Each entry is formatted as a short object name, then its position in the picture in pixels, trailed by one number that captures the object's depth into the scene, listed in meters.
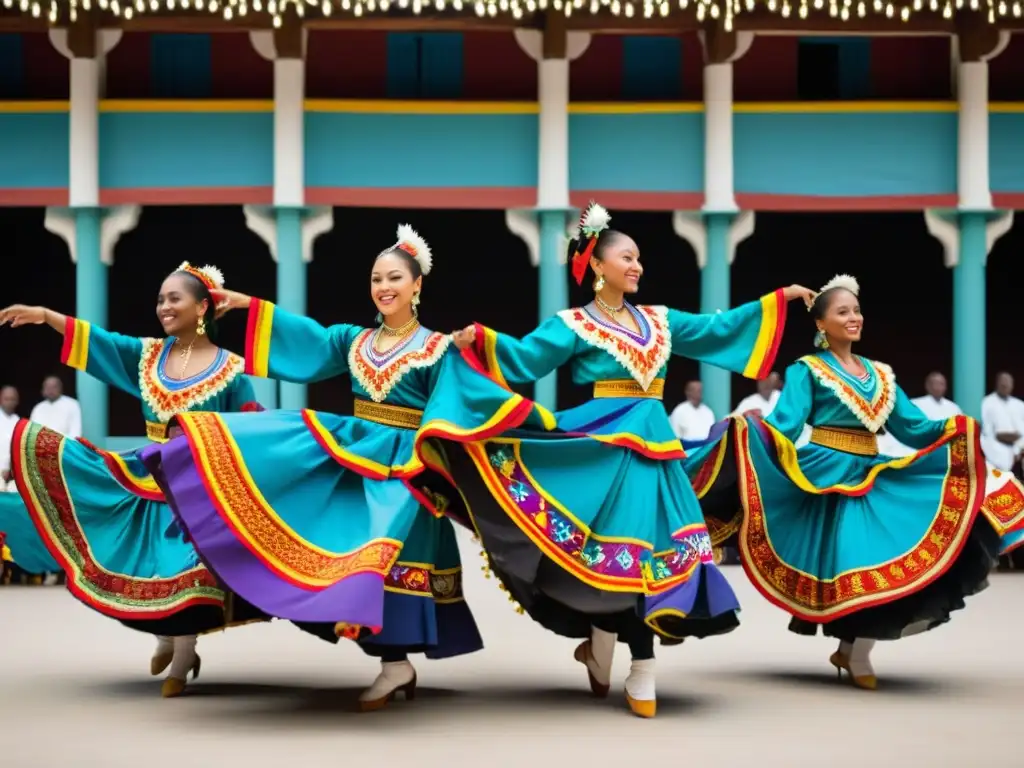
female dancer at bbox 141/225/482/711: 5.42
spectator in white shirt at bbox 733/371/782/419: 13.34
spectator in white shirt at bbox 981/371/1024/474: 13.83
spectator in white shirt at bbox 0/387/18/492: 12.72
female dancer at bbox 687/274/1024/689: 6.30
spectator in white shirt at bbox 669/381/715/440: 14.06
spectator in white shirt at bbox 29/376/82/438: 13.61
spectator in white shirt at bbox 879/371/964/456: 13.97
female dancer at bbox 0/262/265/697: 5.99
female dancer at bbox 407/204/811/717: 5.61
